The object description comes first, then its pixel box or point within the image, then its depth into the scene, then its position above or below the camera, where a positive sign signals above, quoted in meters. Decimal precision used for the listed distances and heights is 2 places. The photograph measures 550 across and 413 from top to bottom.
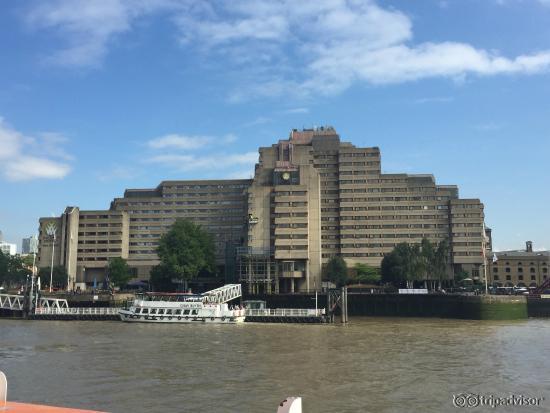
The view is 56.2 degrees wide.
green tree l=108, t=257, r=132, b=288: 168.00 -0.12
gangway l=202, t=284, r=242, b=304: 101.74 -4.59
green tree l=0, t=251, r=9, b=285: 180.38 +1.66
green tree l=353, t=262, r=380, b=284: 166.50 -0.39
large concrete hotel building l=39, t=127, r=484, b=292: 164.00 +17.21
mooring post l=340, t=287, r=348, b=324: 93.65 -5.74
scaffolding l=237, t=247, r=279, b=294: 157.12 +0.75
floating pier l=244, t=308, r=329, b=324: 91.12 -7.70
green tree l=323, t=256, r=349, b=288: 160.88 +0.23
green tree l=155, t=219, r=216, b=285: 146.50 +5.83
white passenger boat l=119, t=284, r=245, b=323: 91.69 -7.06
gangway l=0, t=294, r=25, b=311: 102.81 -6.62
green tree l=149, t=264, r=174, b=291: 154.12 -1.86
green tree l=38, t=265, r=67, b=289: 174.12 -1.71
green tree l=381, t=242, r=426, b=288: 144.50 +2.10
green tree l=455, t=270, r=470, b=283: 164.32 -0.92
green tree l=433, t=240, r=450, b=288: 148.25 +3.19
